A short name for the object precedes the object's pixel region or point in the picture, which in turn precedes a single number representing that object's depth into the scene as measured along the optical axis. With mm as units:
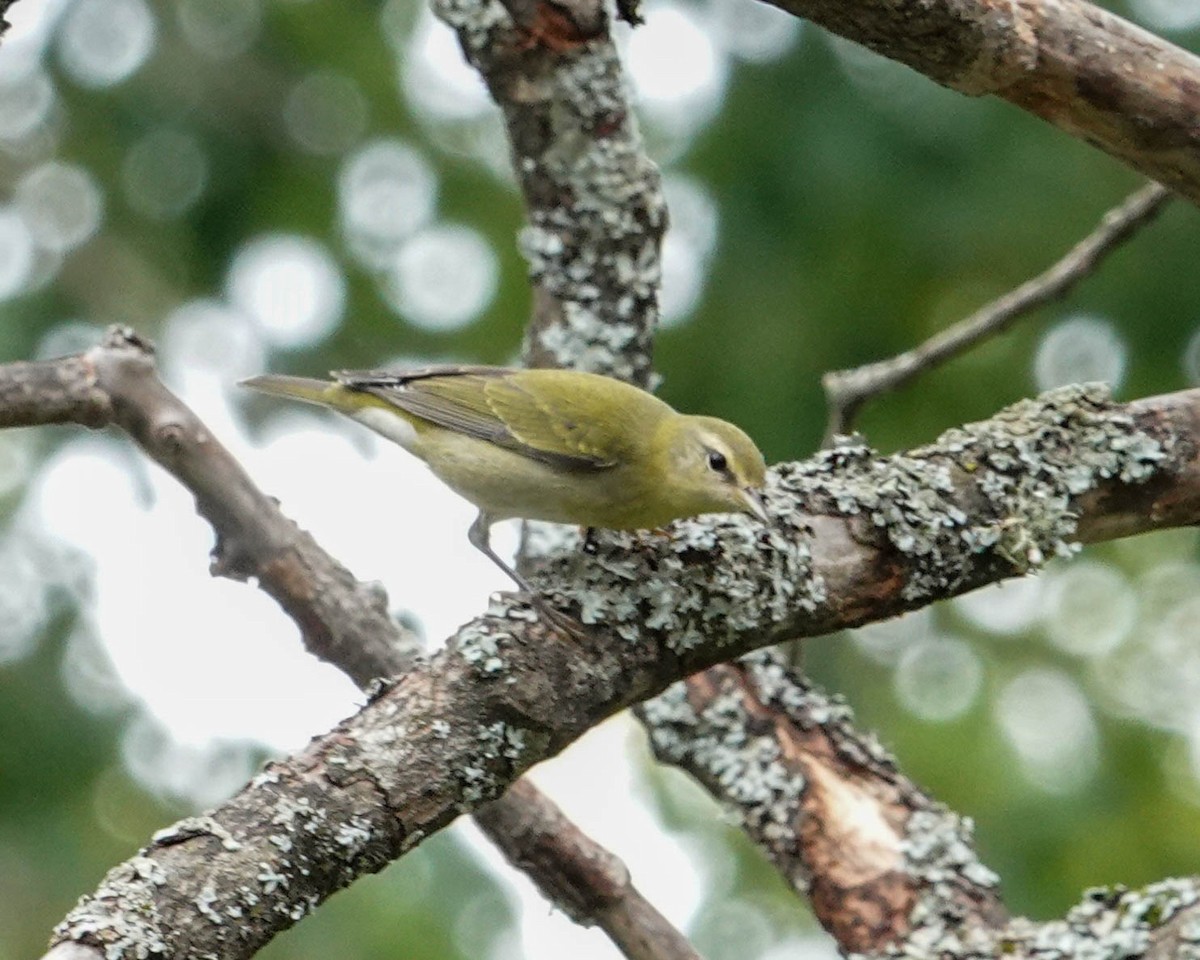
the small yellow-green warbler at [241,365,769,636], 7957
